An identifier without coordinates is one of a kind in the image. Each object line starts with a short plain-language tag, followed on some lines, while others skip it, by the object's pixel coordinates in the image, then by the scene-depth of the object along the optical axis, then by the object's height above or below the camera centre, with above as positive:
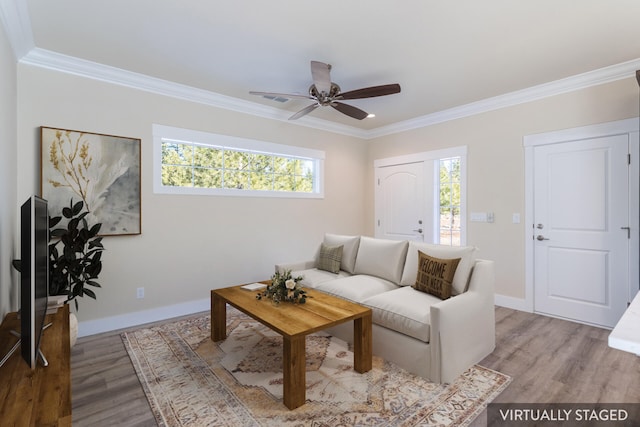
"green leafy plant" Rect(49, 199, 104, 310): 2.59 -0.37
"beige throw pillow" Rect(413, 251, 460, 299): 2.63 -0.55
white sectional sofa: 2.20 -0.76
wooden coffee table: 1.92 -0.75
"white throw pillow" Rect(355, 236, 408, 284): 3.28 -0.51
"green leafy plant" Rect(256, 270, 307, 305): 2.57 -0.66
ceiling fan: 2.63 +1.13
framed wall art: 2.86 +0.38
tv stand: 1.07 -0.69
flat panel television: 1.25 -0.28
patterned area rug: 1.84 -1.21
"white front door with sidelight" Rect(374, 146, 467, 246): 4.42 +0.24
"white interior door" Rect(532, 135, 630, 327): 3.14 -0.19
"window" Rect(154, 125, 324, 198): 3.62 +0.63
